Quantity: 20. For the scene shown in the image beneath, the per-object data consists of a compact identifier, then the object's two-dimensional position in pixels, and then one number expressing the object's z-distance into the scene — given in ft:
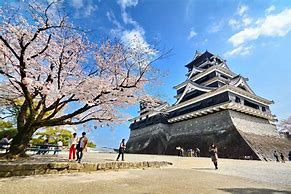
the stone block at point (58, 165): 26.09
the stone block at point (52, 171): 25.81
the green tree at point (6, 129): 78.68
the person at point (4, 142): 38.59
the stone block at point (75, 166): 27.53
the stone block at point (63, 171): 26.78
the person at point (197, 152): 80.97
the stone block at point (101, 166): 30.71
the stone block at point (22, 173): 22.79
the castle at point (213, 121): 73.92
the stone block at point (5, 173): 21.79
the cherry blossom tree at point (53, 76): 28.84
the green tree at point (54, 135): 89.27
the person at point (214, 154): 36.49
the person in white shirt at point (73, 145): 40.05
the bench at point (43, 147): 52.23
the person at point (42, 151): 51.49
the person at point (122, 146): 44.96
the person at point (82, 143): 34.12
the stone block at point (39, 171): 24.56
